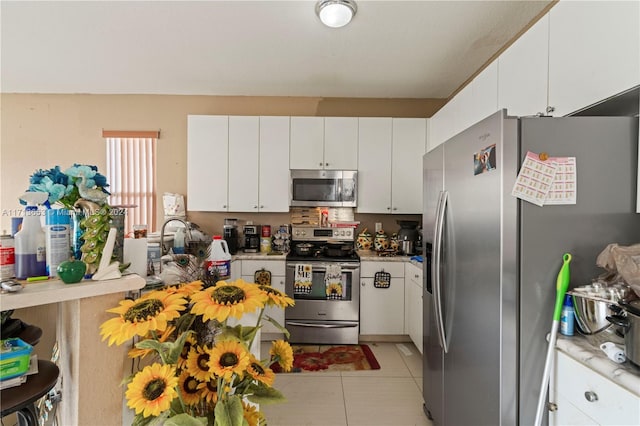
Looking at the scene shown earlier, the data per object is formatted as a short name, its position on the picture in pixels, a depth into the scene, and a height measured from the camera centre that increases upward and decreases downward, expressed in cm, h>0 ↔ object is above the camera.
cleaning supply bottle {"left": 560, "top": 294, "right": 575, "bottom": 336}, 103 -37
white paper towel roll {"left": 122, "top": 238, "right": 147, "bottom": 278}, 123 -18
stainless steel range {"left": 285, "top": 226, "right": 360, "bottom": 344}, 291 -87
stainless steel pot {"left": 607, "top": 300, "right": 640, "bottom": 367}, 81 -32
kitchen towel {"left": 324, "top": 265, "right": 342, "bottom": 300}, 291 -69
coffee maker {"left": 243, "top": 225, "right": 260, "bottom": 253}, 336 -33
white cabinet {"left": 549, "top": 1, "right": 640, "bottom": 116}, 108 +65
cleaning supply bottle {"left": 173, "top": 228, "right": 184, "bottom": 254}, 201 -22
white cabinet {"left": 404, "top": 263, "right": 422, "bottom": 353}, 266 -87
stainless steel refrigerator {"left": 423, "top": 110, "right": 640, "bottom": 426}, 108 -8
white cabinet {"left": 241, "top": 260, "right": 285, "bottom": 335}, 297 -59
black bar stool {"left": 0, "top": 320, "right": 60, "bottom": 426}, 85 -54
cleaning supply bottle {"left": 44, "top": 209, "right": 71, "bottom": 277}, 91 -8
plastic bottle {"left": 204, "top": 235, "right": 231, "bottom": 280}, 144 -23
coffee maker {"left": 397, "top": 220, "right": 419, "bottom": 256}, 317 -27
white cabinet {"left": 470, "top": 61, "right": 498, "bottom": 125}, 189 +79
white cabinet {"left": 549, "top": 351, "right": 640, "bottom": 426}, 79 -55
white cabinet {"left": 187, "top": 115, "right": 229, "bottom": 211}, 319 +61
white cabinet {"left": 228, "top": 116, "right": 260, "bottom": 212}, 319 +60
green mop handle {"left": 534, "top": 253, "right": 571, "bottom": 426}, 101 -42
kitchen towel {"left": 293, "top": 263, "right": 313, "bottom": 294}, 291 -69
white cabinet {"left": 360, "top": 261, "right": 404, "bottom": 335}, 295 -96
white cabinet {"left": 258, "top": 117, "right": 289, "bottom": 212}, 319 +50
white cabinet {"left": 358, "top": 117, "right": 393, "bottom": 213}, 319 +52
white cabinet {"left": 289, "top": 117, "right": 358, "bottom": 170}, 318 +73
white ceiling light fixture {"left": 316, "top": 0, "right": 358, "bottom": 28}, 182 +125
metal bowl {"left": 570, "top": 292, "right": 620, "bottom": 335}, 93 -33
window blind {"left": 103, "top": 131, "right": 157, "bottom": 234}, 348 +46
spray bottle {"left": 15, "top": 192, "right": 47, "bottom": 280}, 91 -11
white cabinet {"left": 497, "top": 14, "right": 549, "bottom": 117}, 149 +75
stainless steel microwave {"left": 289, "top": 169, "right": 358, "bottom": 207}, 319 +27
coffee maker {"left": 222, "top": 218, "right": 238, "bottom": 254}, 322 -28
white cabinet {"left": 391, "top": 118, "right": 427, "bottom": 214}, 319 +51
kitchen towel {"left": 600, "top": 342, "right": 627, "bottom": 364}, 84 -41
